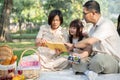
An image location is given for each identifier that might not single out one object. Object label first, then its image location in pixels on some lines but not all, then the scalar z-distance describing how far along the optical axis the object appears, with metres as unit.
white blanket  3.49
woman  4.26
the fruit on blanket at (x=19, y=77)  3.37
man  3.64
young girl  3.71
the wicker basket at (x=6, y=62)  3.43
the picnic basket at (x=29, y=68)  3.52
